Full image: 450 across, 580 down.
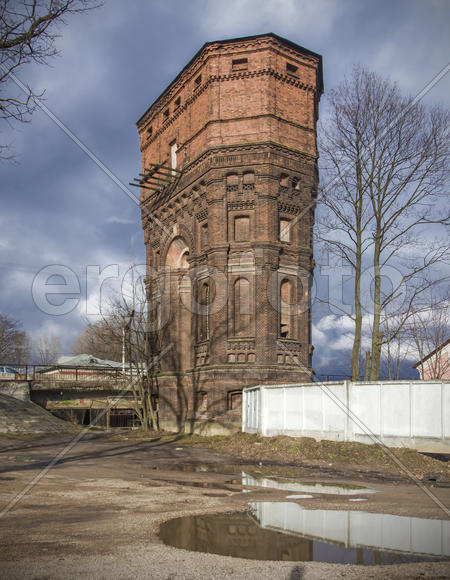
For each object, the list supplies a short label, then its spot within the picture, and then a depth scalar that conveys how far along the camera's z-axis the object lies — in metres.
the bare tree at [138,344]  28.55
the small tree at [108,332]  28.42
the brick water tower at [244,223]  24.44
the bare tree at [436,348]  32.88
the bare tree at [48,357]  82.90
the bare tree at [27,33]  8.74
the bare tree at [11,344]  67.12
